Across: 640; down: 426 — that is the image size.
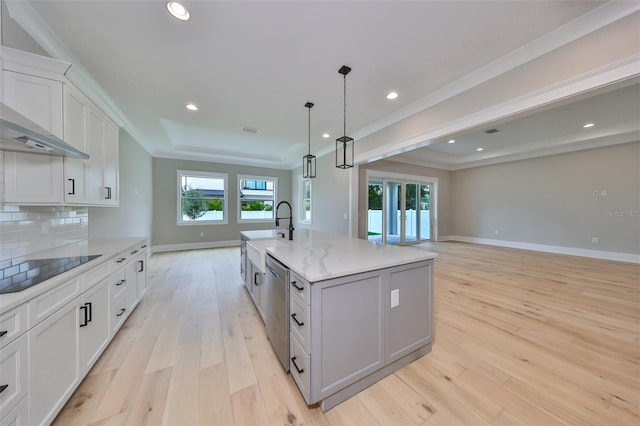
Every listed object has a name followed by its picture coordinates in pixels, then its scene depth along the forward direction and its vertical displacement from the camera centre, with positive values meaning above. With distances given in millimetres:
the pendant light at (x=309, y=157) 3307 +854
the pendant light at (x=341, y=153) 4849 +1355
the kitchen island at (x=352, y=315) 1337 -721
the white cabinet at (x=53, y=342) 998 -762
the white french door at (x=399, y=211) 6285 +33
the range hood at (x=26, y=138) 1216 +490
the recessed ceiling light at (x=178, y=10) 1663 +1597
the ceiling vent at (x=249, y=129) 4269 +1656
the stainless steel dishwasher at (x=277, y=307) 1607 -771
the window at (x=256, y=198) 7211 +487
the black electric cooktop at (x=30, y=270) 1188 -373
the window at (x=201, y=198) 6422 +458
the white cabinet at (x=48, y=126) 1625 +744
